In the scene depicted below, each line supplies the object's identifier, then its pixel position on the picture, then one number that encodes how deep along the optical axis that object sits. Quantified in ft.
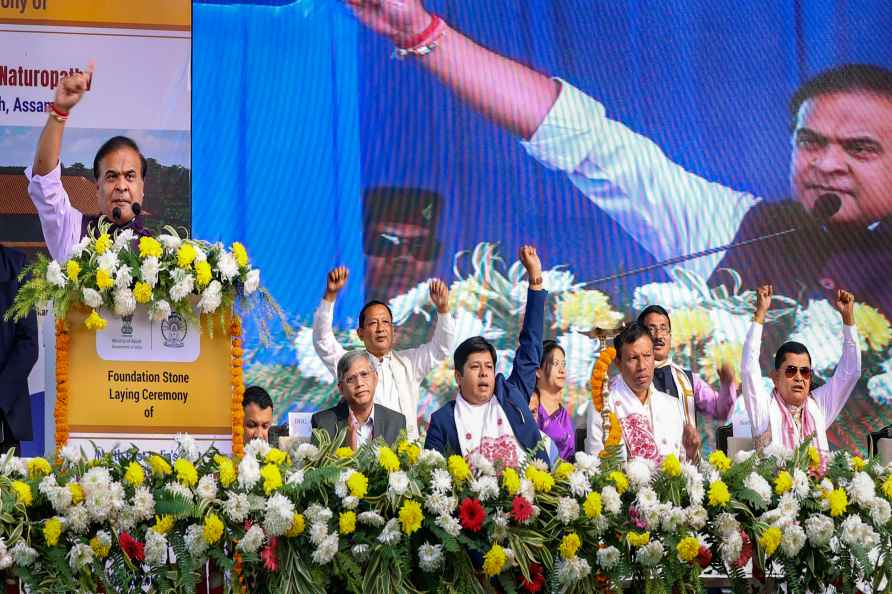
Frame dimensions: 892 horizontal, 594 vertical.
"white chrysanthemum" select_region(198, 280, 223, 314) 23.93
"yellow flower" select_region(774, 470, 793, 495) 24.05
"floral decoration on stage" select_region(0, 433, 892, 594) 21.39
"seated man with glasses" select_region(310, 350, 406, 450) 29.76
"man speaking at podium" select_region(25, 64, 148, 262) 41.37
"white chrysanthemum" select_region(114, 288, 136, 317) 23.65
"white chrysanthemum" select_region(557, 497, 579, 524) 22.44
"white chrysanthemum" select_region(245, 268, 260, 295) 24.67
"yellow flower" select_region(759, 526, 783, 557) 23.17
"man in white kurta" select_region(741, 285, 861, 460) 33.53
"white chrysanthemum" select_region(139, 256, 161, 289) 23.90
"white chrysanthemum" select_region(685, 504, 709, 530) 23.12
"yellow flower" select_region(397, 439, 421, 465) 22.90
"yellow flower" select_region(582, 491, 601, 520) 22.47
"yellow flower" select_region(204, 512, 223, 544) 21.22
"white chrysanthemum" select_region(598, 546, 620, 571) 22.59
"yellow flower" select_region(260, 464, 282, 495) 21.70
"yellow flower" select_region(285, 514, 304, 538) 21.50
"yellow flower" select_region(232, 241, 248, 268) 24.94
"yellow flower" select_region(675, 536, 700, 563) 22.74
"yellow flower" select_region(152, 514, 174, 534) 21.27
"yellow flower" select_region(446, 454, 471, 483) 22.56
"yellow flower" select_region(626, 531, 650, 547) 22.66
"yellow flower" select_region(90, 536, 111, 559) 21.30
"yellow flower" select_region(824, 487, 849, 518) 24.03
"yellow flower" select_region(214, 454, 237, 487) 21.90
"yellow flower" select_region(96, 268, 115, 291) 23.66
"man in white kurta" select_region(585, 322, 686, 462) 30.40
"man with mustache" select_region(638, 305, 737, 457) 34.27
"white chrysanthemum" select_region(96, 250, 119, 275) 23.97
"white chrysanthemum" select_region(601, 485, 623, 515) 22.70
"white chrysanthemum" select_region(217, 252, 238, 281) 24.45
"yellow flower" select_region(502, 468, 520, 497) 22.45
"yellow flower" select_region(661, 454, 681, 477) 23.58
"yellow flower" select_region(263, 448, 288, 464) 22.48
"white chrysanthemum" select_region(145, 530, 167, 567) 21.22
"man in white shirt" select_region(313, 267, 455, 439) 33.78
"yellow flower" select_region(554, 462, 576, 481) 23.12
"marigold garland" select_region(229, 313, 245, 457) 24.14
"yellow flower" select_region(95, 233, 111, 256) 24.57
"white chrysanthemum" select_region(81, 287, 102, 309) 23.56
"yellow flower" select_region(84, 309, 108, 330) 23.57
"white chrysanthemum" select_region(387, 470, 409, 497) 21.97
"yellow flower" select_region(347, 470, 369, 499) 21.89
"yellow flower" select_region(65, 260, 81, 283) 23.93
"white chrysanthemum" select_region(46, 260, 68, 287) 23.82
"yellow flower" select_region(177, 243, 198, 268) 24.25
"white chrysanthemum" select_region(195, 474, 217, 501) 21.65
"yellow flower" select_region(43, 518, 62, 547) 21.17
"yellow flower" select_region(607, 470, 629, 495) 23.13
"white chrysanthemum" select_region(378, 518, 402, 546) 21.81
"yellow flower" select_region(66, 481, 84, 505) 21.47
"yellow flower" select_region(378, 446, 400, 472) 22.40
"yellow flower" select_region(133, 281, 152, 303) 23.70
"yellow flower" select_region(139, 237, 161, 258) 24.39
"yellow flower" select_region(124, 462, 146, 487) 21.62
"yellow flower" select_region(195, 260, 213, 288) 24.14
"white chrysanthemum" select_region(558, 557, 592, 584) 22.31
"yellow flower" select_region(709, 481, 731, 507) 23.40
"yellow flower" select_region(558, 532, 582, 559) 22.31
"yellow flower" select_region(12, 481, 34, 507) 21.38
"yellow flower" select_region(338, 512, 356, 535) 21.70
